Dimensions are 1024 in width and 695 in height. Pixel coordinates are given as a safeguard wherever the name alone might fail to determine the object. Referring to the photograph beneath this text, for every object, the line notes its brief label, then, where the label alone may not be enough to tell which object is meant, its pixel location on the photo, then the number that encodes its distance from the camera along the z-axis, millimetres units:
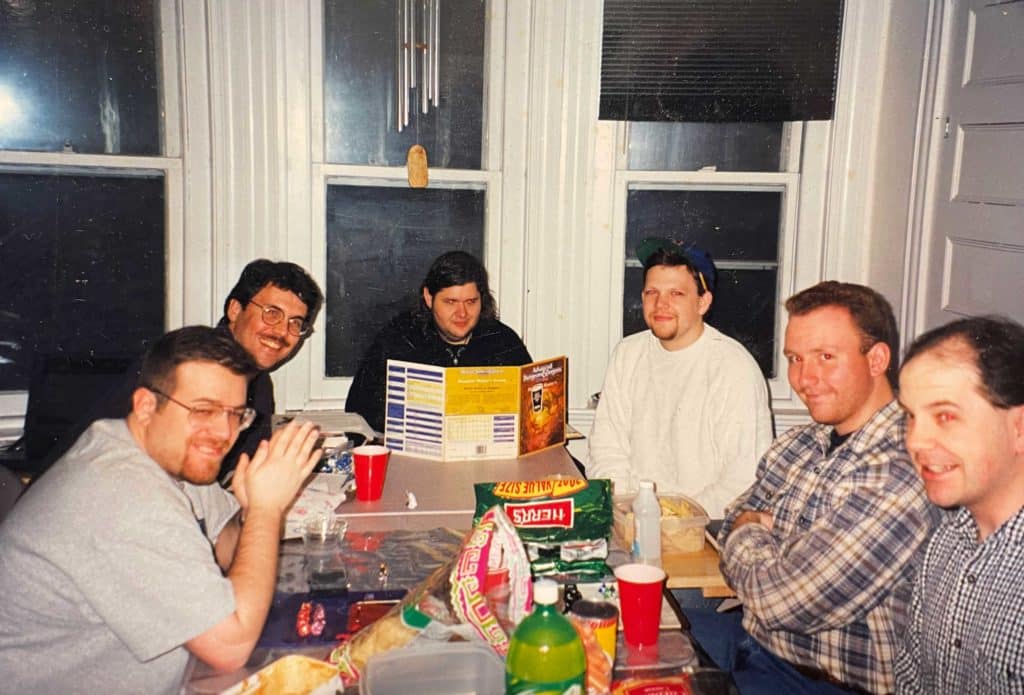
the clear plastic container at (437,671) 1451
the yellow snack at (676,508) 2176
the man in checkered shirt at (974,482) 1584
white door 2895
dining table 1600
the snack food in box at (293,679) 1449
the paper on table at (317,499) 2195
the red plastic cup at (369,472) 2461
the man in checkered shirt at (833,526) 1816
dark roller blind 3814
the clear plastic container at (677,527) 2145
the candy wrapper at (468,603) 1531
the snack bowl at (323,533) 2087
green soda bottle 1355
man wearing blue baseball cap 2906
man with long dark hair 3535
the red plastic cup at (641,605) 1636
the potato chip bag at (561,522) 1963
